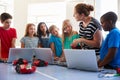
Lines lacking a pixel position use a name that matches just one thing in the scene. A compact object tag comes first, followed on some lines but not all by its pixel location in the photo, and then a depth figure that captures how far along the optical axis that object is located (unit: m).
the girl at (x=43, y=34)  2.28
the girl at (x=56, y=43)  2.14
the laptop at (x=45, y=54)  1.58
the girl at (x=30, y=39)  2.21
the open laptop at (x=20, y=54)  1.69
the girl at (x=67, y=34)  1.99
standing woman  1.39
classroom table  1.01
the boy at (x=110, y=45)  1.22
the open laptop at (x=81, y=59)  1.15
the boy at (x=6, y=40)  2.16
